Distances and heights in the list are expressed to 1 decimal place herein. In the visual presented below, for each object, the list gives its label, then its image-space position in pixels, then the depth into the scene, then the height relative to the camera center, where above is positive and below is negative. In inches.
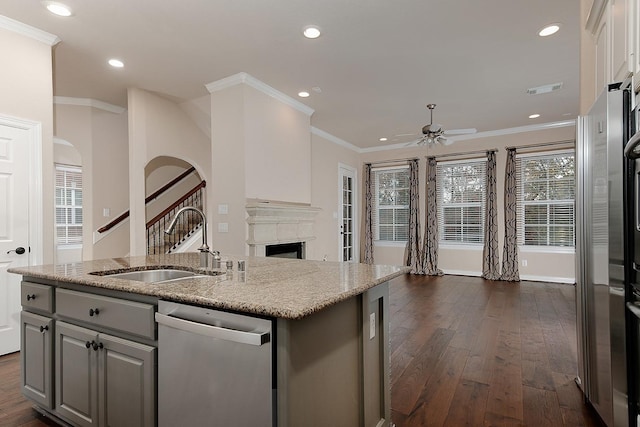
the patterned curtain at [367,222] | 316.2 -8.5
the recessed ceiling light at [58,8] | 110.6 +70.5
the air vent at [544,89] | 175.8 +67.1
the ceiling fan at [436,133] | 184.7 +45.3
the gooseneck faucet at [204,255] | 81.9 -10.5
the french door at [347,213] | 295.9 +0.3
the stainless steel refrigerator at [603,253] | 60.3 -8.7
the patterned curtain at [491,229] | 259.9 -13.0
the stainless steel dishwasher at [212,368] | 44.5 -22.5
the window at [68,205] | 279.5 +8.5
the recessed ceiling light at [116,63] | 149.4 +69.6
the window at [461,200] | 272.8 +10.3
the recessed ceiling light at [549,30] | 123.3 +69.2
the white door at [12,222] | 118.6 -2.5
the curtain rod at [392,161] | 297.0 +48.5
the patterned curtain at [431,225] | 283.3 -10.5
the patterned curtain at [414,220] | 290.8 -6.3
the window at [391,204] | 307.7 +8.4
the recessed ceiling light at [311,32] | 124.1 +69.6
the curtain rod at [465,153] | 263.9 +49.2
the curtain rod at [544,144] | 241.0 +50.7
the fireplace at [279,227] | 162.4 -7.3
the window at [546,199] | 244.1 +9.8
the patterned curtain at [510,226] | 253.6 -10.5
